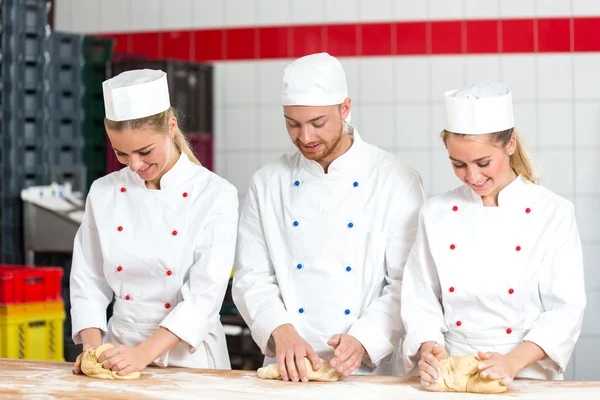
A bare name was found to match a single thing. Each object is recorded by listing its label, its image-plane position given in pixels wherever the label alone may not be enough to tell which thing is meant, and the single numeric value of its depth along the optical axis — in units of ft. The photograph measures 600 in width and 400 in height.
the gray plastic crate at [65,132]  15.35
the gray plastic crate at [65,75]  15.38
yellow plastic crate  12.14
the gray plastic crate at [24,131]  14.85
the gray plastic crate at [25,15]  14.84
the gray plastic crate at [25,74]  14.87
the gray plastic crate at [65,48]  15.33
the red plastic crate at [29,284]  12.14
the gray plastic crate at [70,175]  15.25
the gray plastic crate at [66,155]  15.38
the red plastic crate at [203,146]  16.44
